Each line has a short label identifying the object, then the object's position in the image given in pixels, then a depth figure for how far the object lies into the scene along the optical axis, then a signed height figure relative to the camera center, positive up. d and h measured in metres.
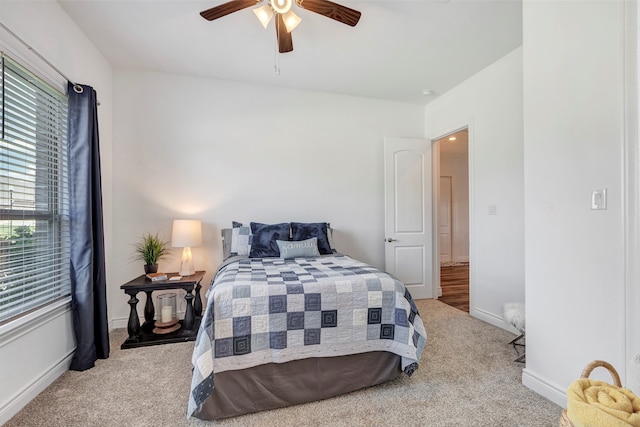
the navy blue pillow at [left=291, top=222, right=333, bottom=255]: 3.16 -0.24
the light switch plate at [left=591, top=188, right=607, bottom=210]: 1.51 +0.04
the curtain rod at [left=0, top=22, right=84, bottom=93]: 1.66 +1.05
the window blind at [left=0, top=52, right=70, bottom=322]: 1.71 +0.16
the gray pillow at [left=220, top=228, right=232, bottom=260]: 3.21 -0.33
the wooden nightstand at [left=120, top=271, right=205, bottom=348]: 2.57 -0.98
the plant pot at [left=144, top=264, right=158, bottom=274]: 2.89 -0.54
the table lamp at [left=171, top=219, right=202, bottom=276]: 2.87 -0.25
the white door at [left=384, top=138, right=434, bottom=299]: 3.79 -0.05
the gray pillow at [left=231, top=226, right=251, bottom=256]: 3.09 -0.31
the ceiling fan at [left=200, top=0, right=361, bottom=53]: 1.88 +1.35
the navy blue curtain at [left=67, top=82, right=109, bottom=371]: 2.18 -0.16
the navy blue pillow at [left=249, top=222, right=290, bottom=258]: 2.94 -0.27
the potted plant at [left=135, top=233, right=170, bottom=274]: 2.90 -0.38
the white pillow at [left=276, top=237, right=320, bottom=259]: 2.84 -0.37
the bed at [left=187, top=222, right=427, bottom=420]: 1.62 -0.78
